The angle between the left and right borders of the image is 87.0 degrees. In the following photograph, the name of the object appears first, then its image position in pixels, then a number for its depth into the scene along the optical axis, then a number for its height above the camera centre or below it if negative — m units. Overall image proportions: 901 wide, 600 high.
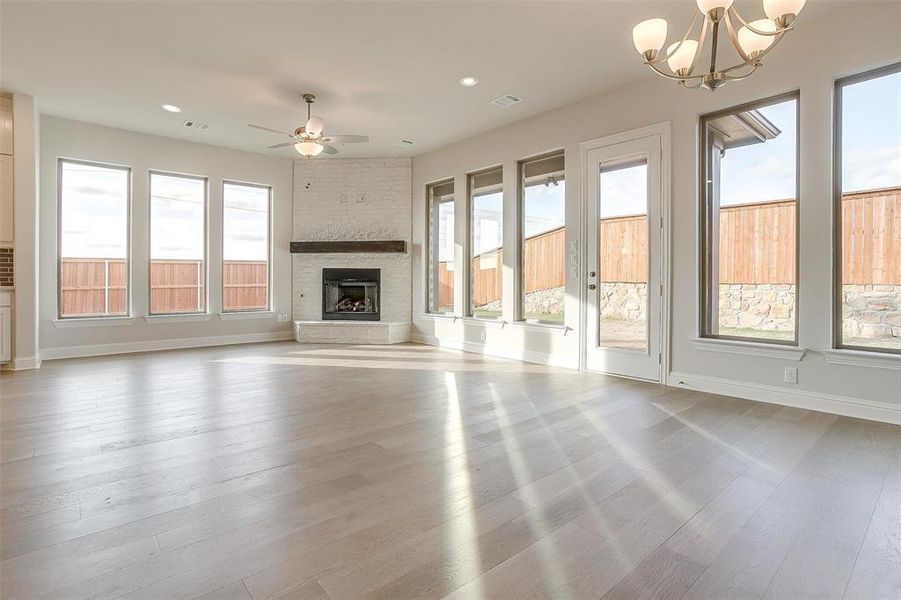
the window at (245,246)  7.54 +0.83
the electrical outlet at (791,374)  3.84 -0.62
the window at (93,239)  6.23 +0.78
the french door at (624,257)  4.75 +0.43
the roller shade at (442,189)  7.42 +1.73
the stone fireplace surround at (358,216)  7.91 +1.38
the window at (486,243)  6.62 +0.79
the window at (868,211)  3.51 +0.66
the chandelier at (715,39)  2.48 +1.50
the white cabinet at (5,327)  5.19 -0.33
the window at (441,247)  7.44 +0.81
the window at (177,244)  6.90 +0.80
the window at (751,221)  3.98 +0.68
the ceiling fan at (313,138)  4.89 +1.73
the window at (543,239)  5.79 +0.75
